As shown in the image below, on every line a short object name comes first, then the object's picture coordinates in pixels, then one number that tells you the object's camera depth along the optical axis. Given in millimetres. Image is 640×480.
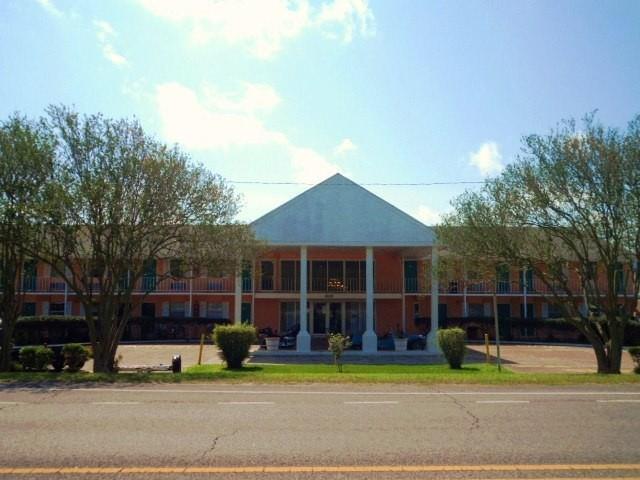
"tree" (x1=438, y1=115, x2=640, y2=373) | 17156
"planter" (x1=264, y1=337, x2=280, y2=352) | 28156
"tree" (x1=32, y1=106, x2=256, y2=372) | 16219
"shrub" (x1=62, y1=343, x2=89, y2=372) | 18594
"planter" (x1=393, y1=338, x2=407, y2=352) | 28422
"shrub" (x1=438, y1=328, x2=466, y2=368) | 21047
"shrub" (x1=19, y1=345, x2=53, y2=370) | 18297
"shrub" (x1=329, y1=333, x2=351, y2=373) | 19609
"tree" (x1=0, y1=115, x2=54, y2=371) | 15906
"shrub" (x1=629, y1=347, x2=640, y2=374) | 19156
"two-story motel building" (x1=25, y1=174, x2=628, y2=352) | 27969
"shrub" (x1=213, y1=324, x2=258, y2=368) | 20688
